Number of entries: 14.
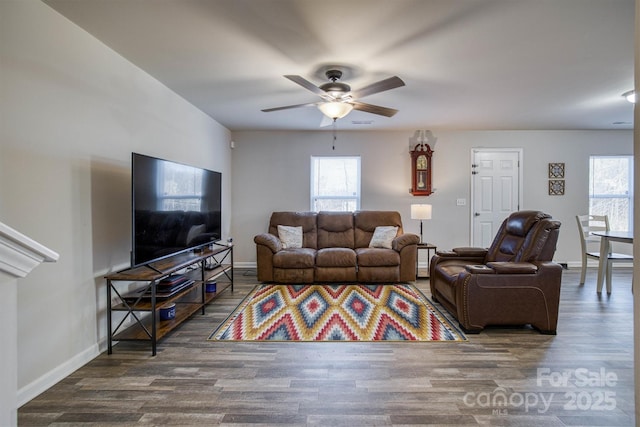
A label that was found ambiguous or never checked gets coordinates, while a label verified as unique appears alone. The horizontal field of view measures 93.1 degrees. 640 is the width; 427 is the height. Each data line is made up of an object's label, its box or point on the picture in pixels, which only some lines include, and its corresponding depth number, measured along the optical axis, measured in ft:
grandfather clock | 17.22
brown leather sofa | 13.88
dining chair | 12.63
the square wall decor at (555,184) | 17.48
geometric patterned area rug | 8.71
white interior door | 17.52
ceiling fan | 8.09
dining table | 12.34
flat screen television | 7.52
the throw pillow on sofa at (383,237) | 15.21
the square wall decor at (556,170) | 17.46
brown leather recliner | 8.84
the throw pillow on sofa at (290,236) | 15.48
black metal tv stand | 7.52
